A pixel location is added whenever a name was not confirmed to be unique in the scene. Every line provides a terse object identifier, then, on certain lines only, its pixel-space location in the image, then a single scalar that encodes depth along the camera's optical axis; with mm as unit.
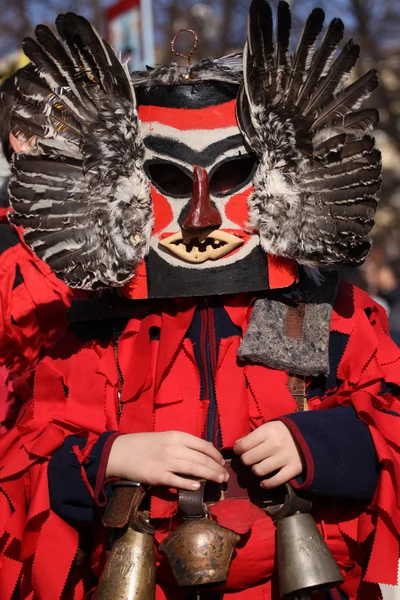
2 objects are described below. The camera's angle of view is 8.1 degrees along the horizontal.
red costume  3322
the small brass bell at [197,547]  3238
